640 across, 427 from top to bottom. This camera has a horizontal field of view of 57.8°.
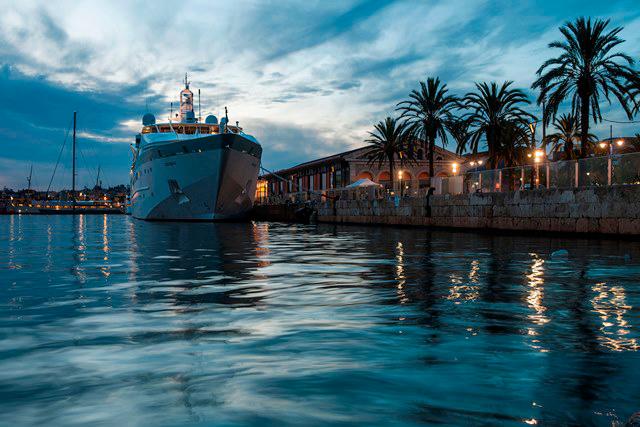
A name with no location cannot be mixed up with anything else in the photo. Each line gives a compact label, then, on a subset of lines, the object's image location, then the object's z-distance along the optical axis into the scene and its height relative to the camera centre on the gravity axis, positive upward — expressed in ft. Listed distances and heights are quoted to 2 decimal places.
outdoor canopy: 125.43 +6.76
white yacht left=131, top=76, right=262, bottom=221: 118.21 +8.67
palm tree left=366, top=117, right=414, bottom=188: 163.27 +20.46
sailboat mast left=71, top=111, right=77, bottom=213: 321.32 +31.37
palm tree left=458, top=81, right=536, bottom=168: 109.09 +17.65
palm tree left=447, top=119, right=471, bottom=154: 112.06 +16.18
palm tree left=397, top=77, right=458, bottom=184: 121.90 +21.80
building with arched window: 190.29 +15.27
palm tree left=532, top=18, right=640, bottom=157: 78.64 +19.02
